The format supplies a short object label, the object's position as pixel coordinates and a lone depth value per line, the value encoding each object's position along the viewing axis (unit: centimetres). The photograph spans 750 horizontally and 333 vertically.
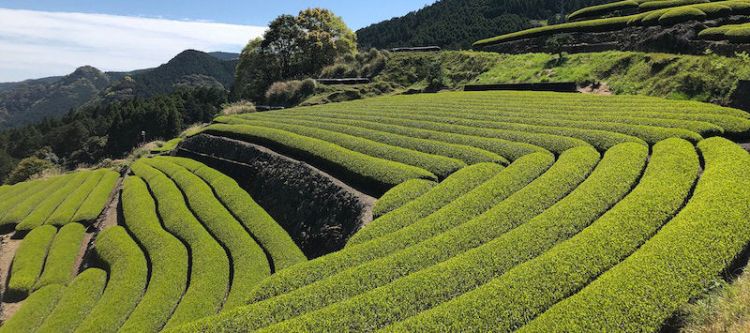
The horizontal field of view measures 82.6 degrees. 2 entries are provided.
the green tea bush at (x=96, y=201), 2648
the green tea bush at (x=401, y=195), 1491
